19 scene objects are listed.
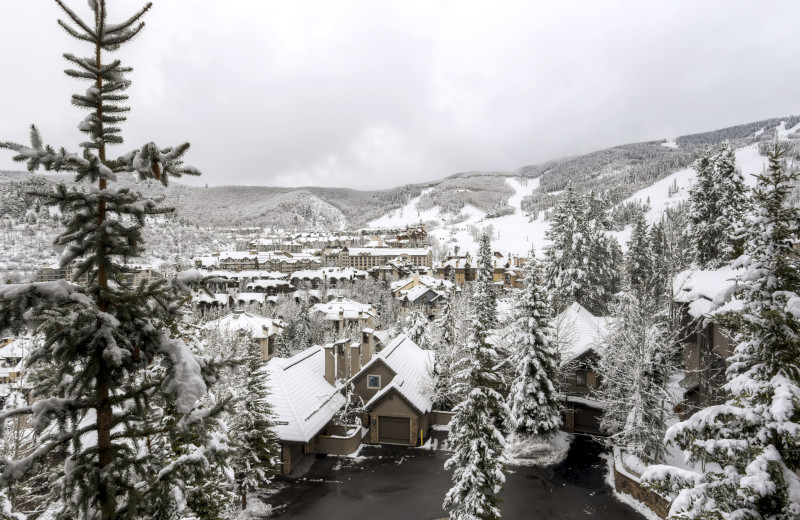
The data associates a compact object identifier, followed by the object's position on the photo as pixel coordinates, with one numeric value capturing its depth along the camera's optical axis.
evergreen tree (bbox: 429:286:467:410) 27.86
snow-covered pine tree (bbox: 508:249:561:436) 24.72
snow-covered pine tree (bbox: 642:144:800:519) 7.46
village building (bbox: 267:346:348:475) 22.39
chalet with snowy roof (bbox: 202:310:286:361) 40.38
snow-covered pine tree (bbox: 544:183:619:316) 41.34
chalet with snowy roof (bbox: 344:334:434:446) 26.45
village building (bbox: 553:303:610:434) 27.97
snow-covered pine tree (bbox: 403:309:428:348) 42.84
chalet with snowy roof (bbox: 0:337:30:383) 39.20
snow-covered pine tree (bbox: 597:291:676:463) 18.83
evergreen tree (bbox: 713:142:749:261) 33.31
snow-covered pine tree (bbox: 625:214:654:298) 49.00
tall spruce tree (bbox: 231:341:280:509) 18.55
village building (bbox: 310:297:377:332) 57.53
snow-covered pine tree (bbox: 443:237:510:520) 14.94
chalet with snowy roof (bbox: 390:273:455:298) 86.75
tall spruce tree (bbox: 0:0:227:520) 4.39
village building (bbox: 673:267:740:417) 21.48
